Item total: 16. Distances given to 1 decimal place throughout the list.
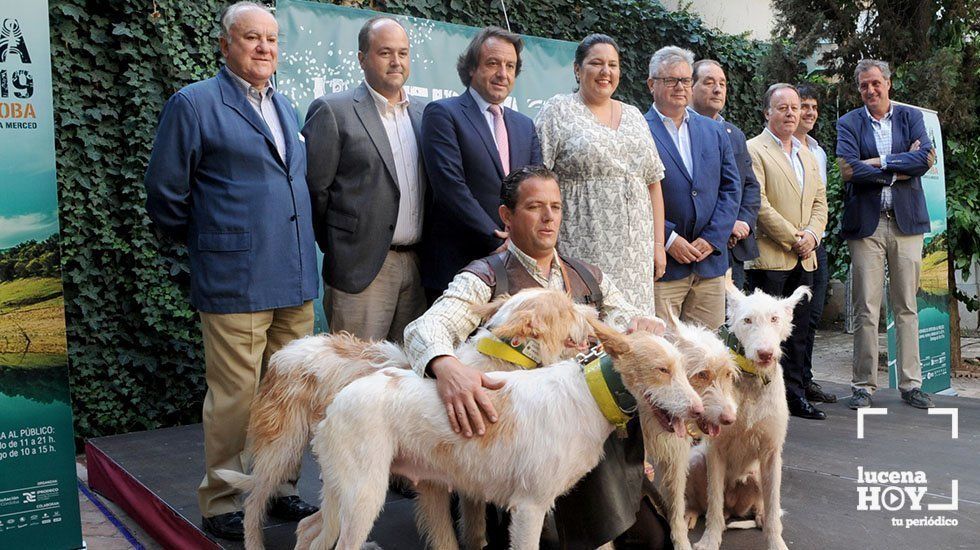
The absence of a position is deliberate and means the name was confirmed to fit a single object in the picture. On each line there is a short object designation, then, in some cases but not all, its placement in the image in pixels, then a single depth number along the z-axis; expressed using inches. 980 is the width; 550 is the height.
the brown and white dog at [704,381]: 85.6
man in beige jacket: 211.0
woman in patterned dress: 144.4
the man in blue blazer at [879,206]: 225.0
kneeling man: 88.5
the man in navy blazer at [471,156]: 133.9
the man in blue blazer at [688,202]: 165.8
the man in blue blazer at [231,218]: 120.3
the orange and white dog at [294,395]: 105.7
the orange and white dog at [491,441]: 86.1
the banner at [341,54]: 200.7
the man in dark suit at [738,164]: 194.1
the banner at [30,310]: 125.9
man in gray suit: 134.3
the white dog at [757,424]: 112.5
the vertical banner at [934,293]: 248.8
